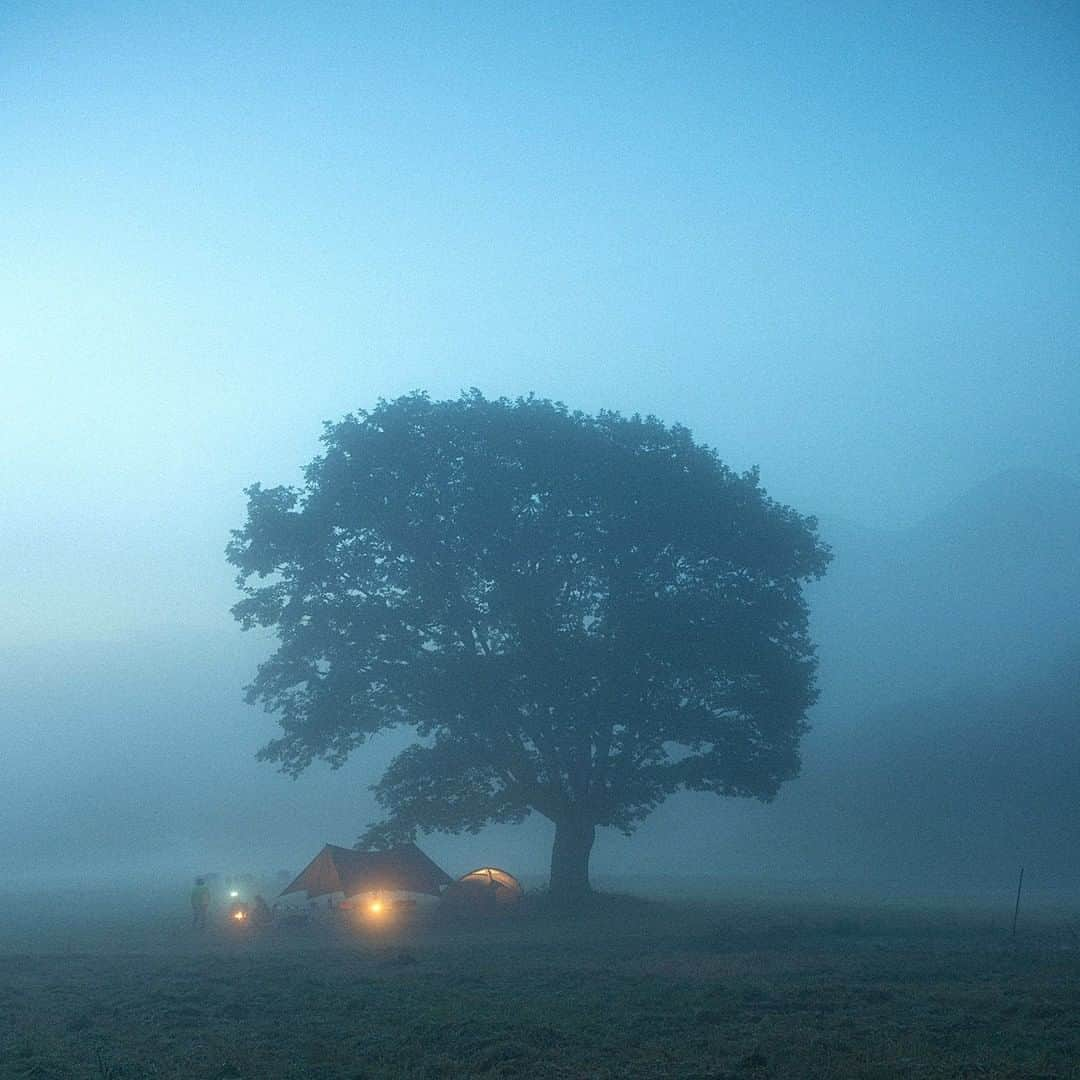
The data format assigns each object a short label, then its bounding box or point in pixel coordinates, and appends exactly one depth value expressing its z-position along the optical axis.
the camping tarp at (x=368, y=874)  40.50
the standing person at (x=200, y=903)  37.00
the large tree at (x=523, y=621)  38.84
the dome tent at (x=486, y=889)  39.06
